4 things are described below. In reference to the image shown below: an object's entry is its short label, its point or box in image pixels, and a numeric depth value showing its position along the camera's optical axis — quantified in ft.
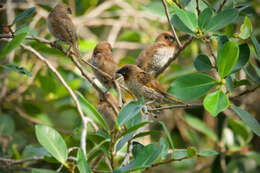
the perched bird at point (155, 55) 26.68
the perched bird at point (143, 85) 21.33
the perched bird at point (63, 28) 23.06
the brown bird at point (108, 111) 25.07
